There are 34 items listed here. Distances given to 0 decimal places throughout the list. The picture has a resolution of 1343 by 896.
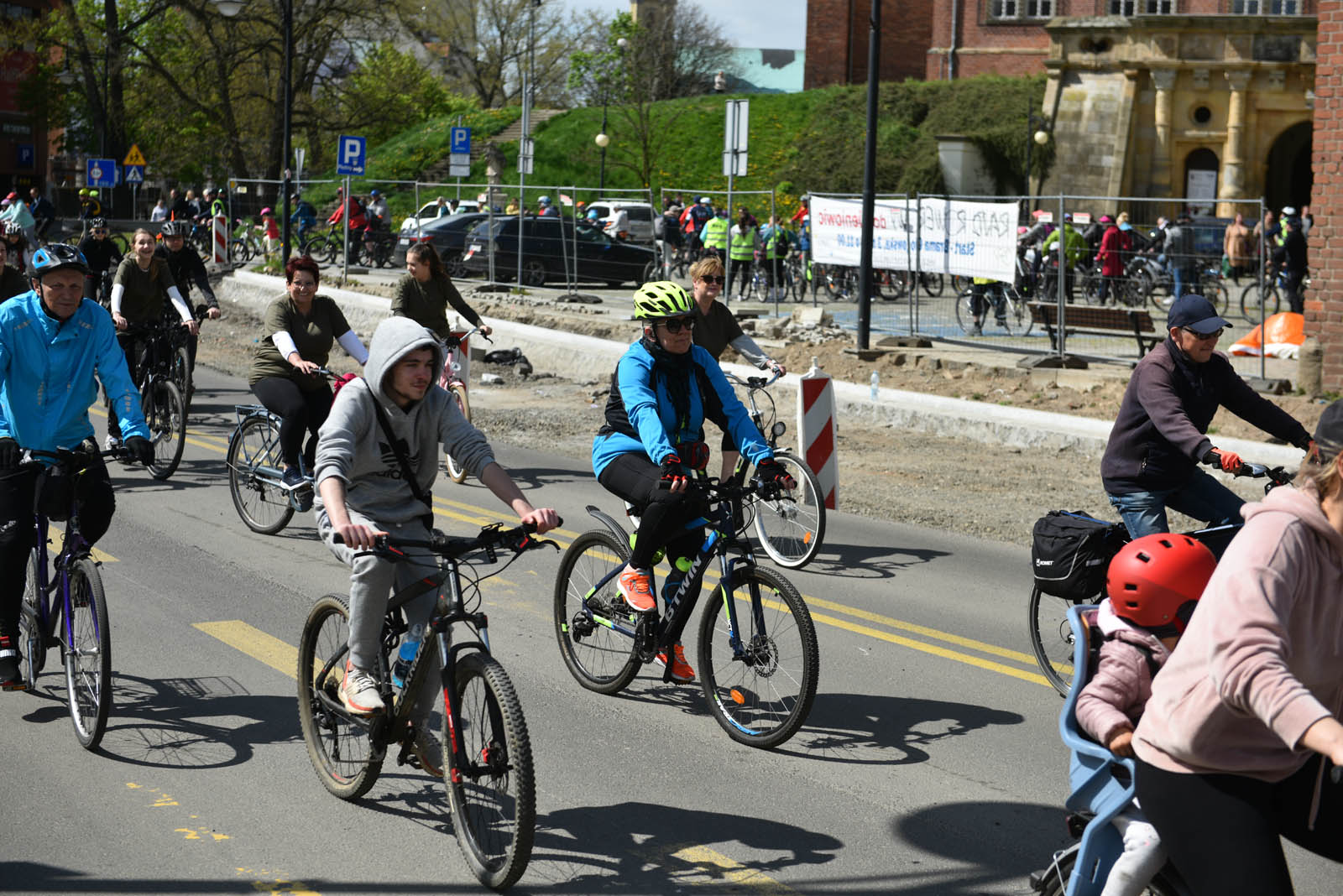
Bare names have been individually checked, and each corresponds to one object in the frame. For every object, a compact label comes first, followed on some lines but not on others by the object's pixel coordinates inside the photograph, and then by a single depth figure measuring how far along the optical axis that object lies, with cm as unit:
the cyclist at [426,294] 1211
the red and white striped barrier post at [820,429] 1096
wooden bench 1873
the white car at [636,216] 4025
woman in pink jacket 280
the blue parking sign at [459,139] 3609
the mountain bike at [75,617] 566
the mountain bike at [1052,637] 700
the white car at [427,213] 3269
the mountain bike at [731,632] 580
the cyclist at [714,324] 1015
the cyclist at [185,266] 1357
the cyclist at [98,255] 1664
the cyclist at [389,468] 477
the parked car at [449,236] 3062
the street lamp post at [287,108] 3262
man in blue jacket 599
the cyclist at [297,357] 991
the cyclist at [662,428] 616
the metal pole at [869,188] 1877
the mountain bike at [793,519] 956
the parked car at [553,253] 2917
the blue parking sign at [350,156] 2934
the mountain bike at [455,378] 1230
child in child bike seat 335
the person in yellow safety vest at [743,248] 2745
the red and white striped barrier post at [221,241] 3631
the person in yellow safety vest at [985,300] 2162
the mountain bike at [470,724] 437
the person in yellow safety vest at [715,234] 2947
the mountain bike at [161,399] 1213
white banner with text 1956
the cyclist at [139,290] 1274
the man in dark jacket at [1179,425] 651
